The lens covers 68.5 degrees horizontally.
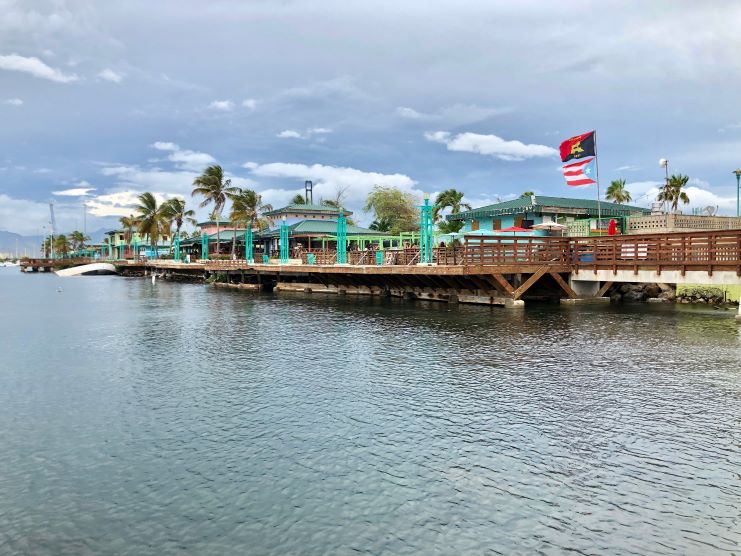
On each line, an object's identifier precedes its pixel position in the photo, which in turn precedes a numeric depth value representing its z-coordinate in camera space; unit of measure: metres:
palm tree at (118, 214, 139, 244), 111.61
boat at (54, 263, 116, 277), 100.31
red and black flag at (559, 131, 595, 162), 35.22
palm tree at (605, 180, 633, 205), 71.88
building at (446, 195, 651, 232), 46.16
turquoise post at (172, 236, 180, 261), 86.25
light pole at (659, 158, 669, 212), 36.97
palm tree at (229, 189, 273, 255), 70.50
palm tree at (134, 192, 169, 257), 90.44
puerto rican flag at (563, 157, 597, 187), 35.21
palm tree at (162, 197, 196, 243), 89.81
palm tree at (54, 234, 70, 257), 161.00
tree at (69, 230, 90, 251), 164.57
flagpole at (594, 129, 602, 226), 35.41
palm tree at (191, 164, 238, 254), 74.62
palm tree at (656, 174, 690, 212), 64.56
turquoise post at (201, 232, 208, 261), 77.34
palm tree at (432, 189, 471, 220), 71.69
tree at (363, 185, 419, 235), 78.56
